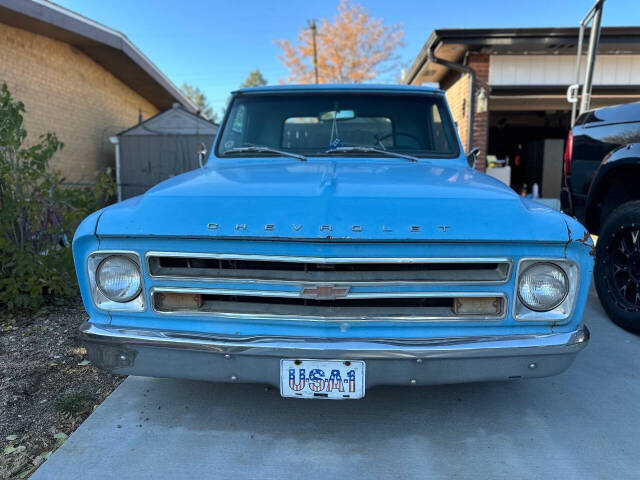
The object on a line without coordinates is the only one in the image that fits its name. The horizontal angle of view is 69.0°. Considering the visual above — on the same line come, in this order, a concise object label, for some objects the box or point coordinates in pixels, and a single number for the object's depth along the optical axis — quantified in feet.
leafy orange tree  85.05
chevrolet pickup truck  6.53
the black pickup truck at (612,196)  11.68
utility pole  84.53
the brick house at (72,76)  25.04
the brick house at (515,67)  27.73
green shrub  12.41
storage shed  33.94
